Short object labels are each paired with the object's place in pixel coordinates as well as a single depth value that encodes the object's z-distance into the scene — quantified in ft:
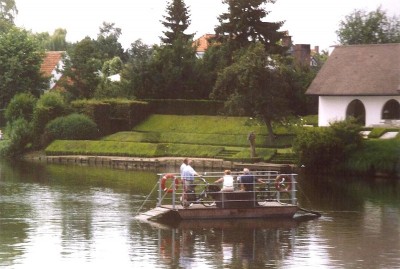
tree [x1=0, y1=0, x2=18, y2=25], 480.23
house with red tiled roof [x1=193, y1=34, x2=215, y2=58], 418.51
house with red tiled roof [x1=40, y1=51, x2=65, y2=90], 334.24
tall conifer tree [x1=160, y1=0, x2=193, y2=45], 320.29
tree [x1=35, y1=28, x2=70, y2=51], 517.51
